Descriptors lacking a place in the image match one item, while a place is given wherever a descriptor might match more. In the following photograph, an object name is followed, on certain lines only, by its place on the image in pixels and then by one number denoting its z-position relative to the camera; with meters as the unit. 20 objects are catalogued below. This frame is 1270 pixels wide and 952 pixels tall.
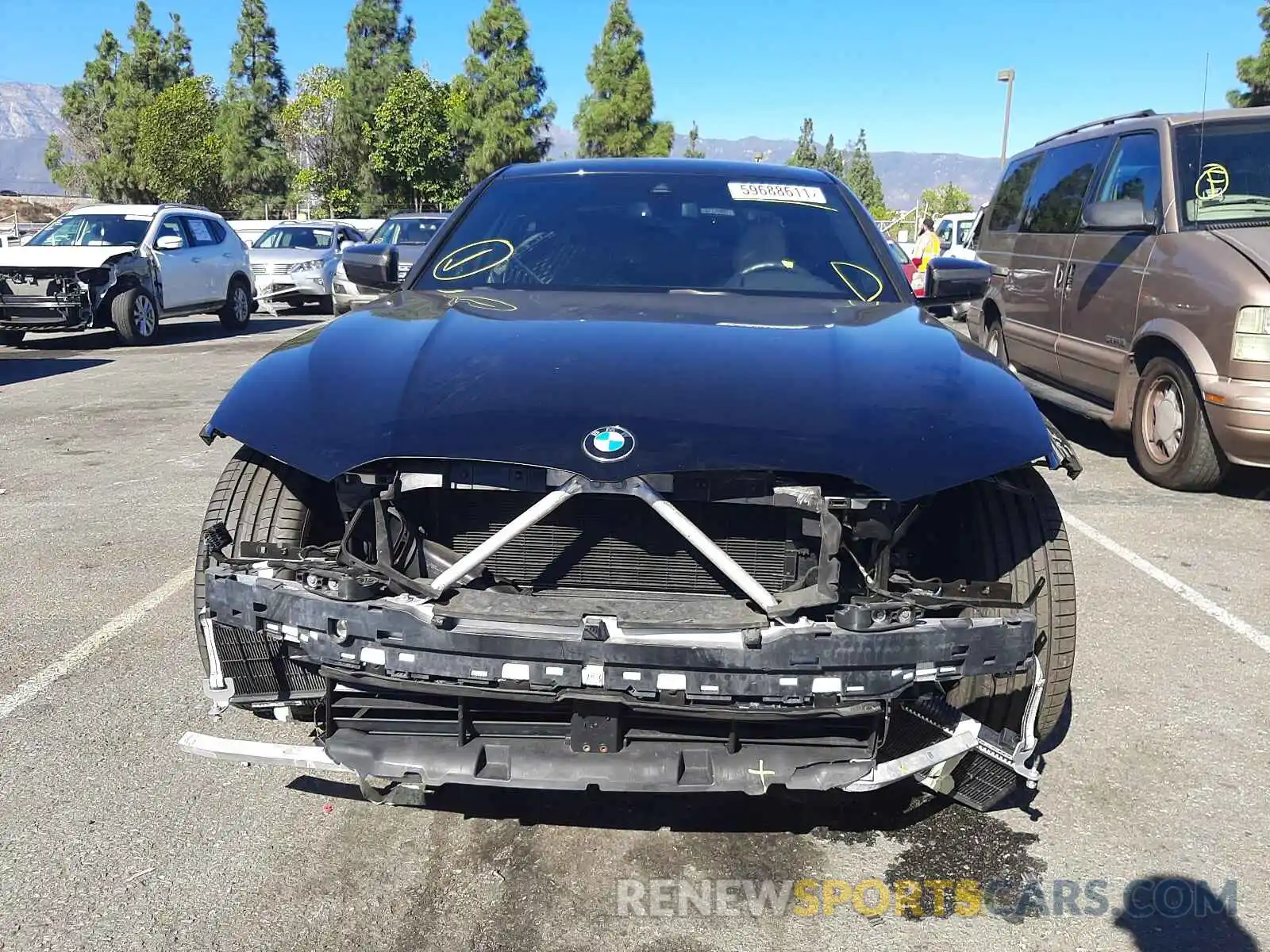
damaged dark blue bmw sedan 2.11
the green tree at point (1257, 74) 22.02
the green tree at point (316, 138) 46.75
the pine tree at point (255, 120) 48.75
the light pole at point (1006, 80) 29.97
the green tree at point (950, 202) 84.06
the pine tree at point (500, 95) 45.81
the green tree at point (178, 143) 41.22
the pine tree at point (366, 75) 47.44
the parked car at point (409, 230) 15.88
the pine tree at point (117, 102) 48.56
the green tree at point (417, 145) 42.69
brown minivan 5.44
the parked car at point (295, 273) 17.58
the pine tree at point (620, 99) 51.31
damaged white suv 12.17
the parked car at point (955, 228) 20.44
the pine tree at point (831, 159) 102.82
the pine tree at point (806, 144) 96.75
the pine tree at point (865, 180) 101.75
